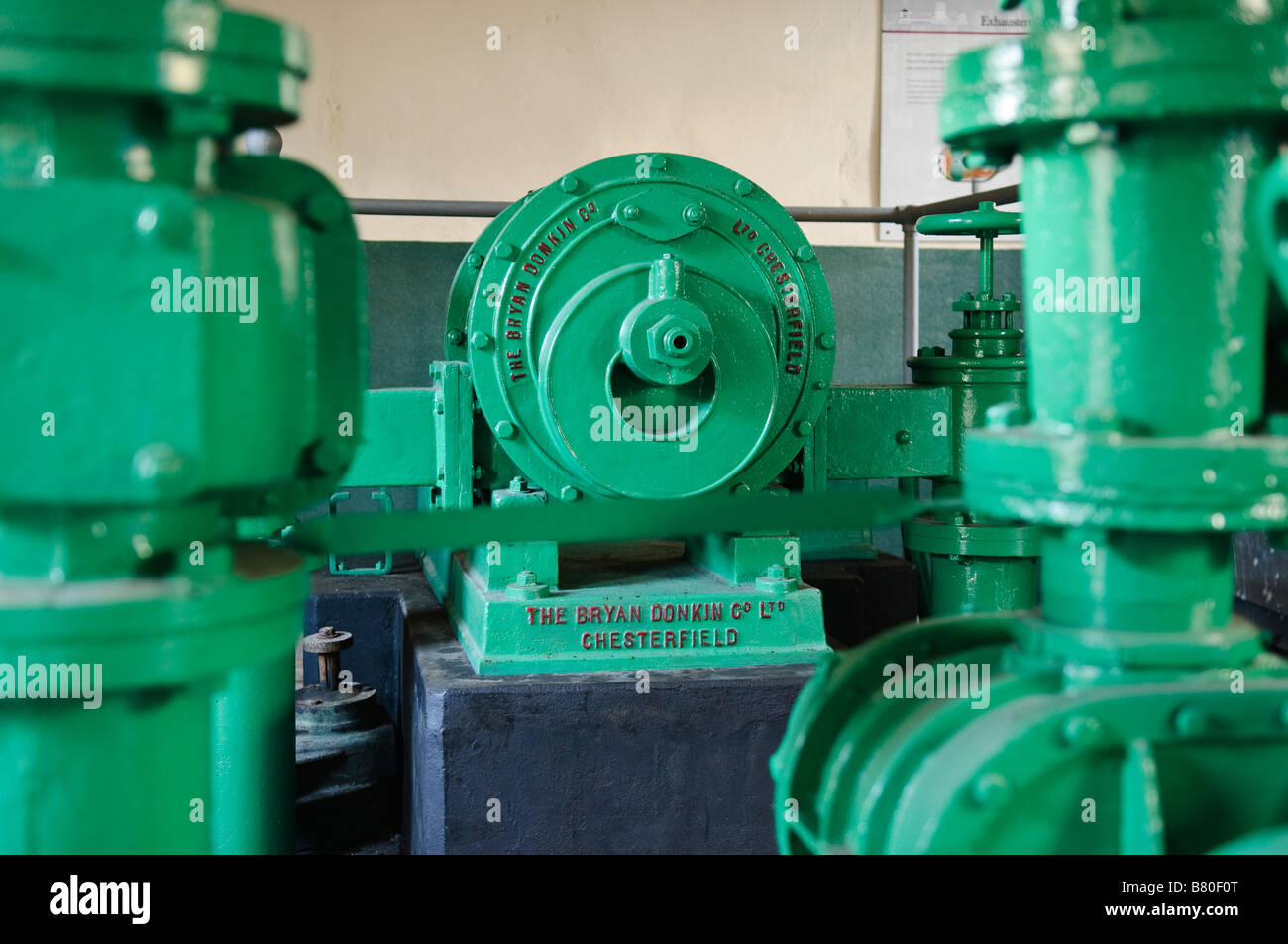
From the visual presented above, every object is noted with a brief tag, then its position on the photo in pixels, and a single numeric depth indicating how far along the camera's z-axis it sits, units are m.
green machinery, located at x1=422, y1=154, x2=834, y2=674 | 2.28
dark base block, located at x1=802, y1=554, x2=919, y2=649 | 3.32
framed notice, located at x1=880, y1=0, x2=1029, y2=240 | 4.85
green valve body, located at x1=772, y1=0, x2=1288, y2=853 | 0.82
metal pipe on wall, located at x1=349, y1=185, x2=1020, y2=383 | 3.37
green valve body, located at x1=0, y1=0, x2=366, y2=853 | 0.76
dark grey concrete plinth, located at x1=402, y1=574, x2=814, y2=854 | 2.21
